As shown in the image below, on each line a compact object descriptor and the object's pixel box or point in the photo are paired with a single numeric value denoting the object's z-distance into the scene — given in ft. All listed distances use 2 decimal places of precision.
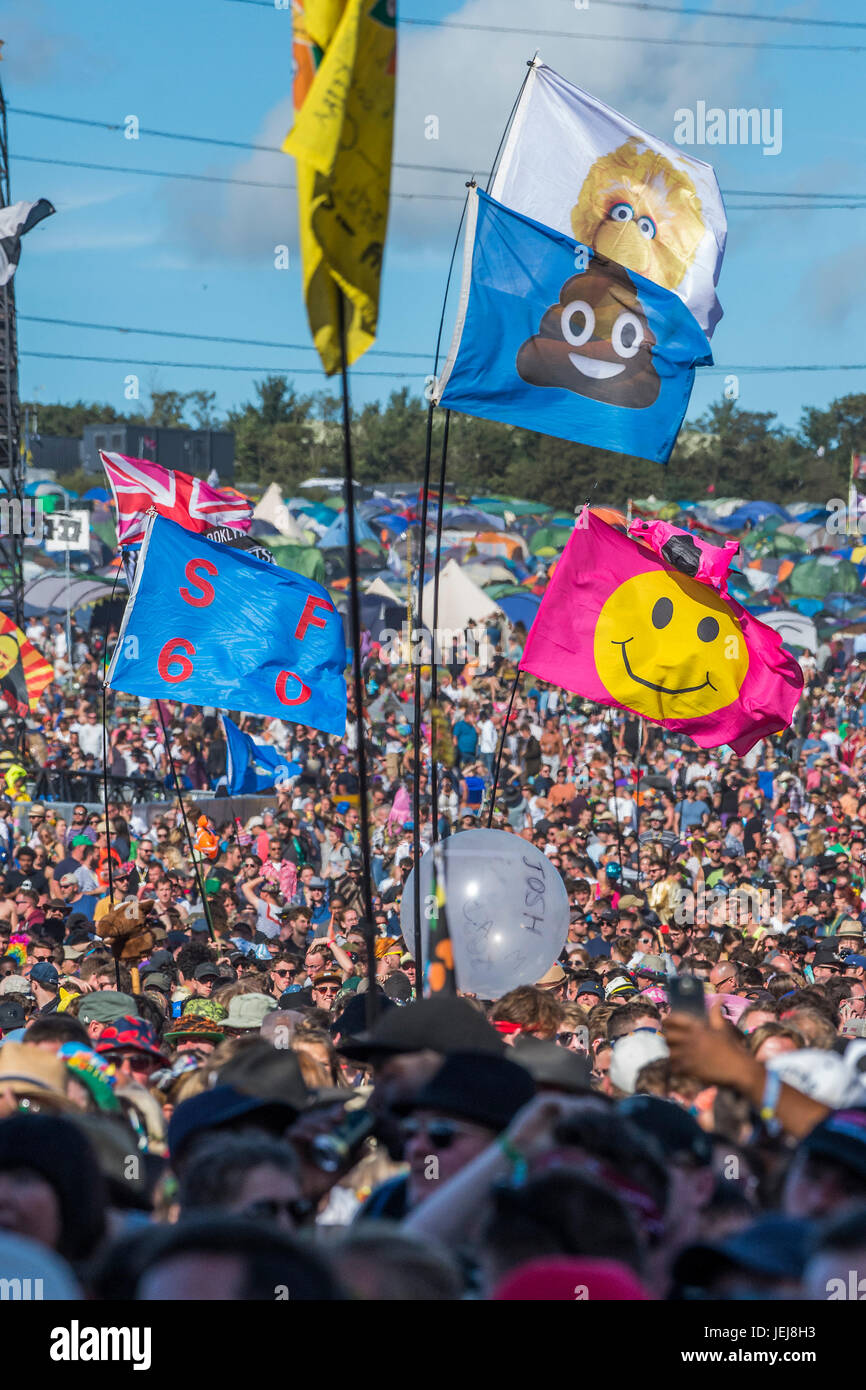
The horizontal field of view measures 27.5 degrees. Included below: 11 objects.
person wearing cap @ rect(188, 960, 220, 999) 30.35
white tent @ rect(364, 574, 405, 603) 112.38
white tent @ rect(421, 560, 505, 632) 88.94
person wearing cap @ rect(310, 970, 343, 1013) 30.09
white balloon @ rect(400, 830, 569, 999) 25.84
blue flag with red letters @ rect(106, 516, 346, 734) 34.06
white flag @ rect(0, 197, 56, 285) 54.44
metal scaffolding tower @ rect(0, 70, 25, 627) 70.33
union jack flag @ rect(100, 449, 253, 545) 45.73
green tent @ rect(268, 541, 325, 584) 102.43
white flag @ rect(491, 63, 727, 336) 34.42
